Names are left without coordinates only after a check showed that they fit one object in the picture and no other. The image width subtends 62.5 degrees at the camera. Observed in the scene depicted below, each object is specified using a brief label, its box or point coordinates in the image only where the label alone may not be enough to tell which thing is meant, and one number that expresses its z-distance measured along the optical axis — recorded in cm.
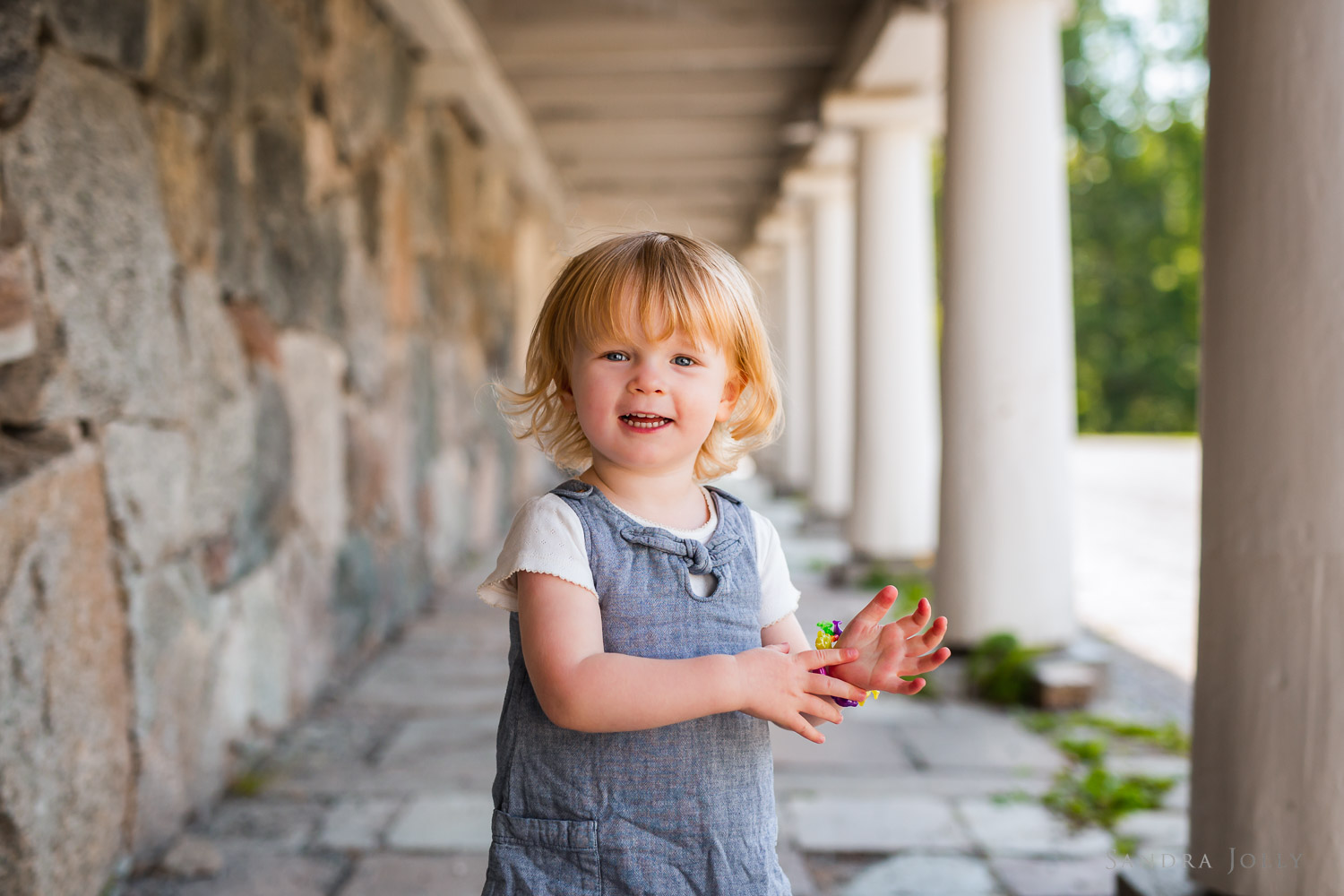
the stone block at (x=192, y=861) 235
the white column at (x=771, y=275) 1185
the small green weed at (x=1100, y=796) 268
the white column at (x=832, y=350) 841
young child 115
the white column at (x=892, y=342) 591
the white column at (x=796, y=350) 1081
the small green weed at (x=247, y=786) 285
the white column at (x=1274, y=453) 165
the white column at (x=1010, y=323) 375
